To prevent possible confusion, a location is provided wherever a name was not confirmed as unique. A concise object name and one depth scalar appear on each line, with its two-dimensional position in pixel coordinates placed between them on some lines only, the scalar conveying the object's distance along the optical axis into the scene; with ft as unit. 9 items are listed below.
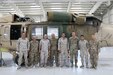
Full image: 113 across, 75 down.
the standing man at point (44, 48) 18.72
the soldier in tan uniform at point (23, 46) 18.44
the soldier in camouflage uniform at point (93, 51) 18.34
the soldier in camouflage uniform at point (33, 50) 18.77
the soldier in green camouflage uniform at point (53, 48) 19.00
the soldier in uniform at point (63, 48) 18.71
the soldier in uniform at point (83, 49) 18.47
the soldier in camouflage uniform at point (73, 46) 18.59
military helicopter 20.35
